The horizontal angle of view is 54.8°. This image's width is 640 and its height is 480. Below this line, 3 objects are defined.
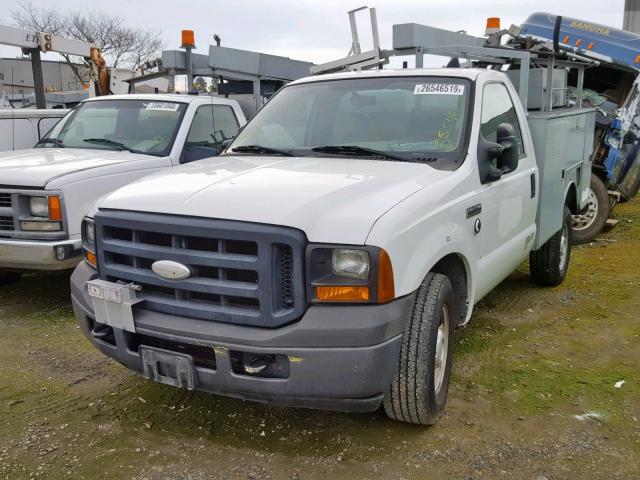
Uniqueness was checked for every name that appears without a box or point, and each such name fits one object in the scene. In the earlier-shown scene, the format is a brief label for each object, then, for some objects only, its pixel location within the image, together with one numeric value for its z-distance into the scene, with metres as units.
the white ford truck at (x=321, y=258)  2.67
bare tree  31.97
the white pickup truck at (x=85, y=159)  4.88
